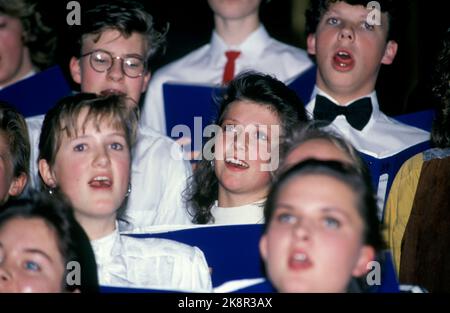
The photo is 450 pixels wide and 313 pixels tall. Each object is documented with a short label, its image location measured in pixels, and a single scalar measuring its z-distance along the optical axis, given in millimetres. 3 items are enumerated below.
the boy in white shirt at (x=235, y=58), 6437
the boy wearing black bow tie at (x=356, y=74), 5590
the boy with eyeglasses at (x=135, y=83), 5434
